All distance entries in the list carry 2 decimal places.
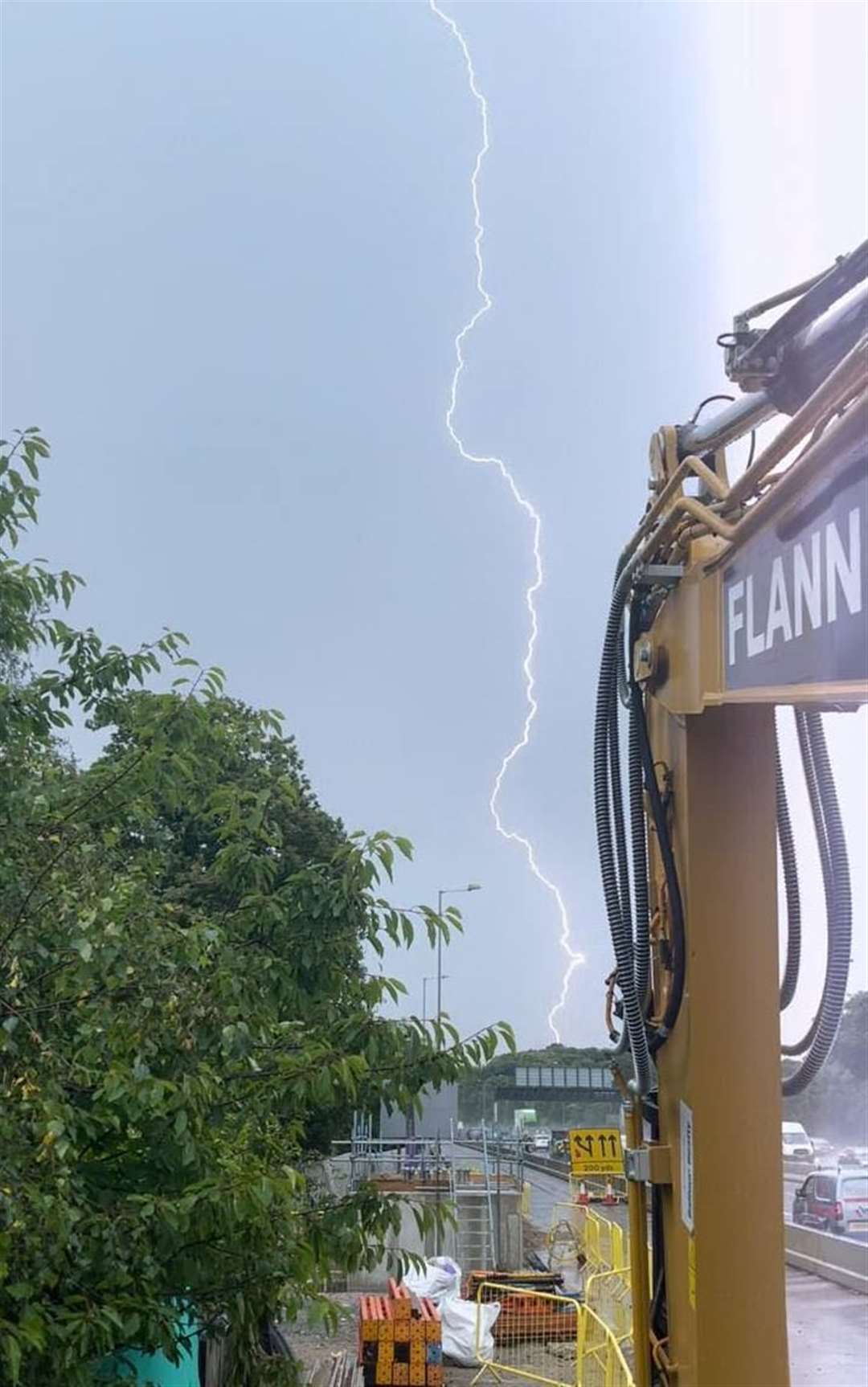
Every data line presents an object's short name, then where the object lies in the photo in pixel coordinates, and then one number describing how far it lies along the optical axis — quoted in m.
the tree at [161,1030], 3.27
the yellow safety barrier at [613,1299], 11.89
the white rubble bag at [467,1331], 12.48
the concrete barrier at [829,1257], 14.23
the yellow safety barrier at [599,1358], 9.30
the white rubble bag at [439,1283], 13.91
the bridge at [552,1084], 48.19
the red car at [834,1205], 17.59
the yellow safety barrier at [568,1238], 19.05
